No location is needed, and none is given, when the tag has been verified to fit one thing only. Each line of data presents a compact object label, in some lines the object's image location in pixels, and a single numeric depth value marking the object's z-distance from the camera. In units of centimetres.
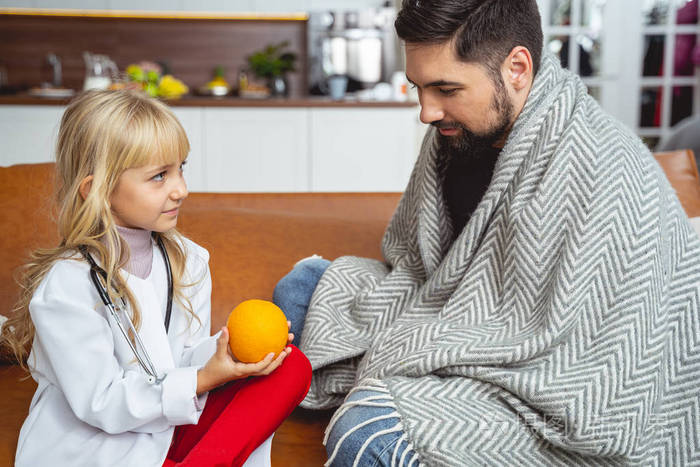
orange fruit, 104
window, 522
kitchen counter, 365
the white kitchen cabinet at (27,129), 367
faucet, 490
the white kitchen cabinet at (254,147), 379
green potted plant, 445
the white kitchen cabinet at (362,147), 383
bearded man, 110
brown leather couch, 167
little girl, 101
